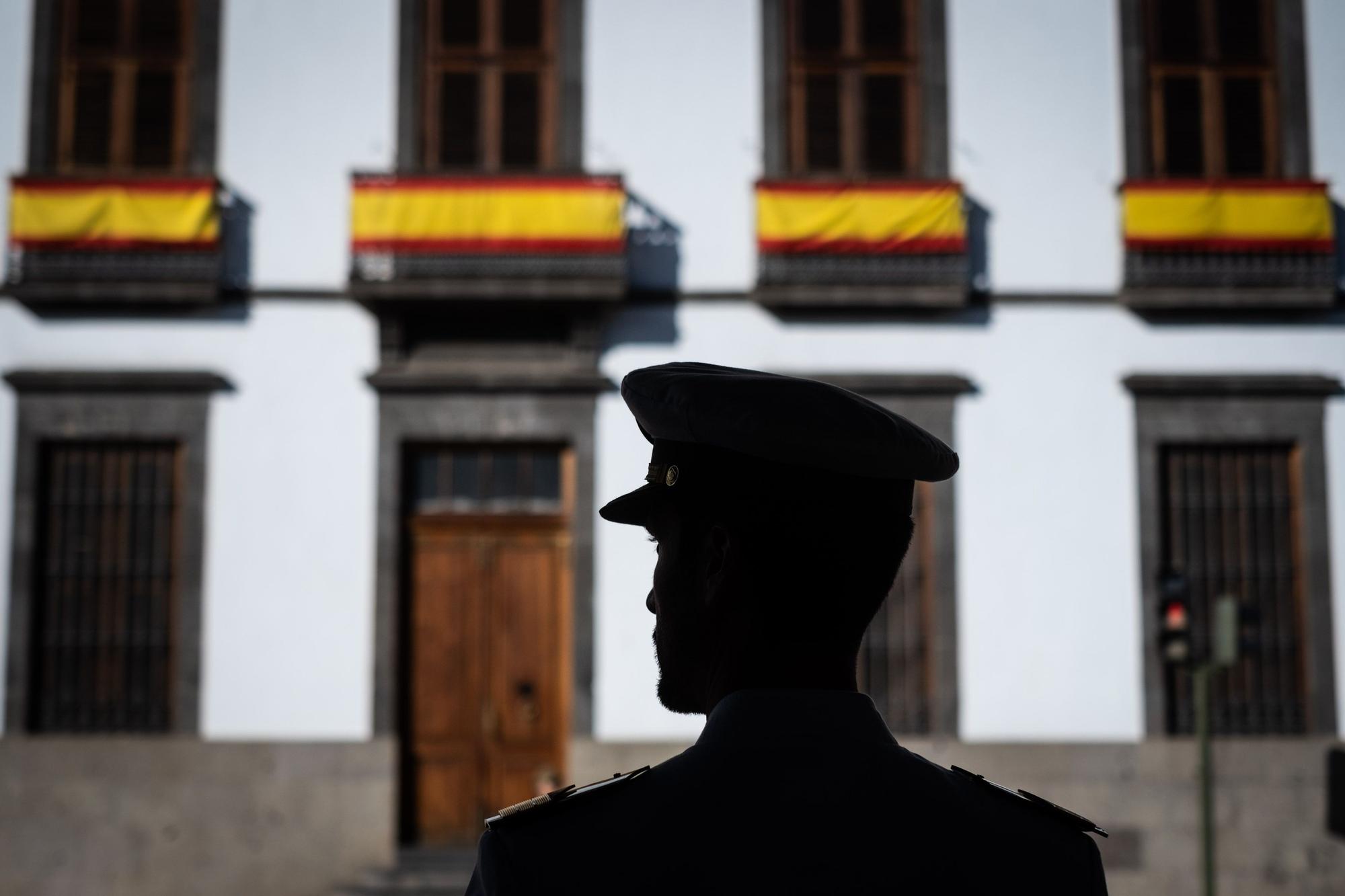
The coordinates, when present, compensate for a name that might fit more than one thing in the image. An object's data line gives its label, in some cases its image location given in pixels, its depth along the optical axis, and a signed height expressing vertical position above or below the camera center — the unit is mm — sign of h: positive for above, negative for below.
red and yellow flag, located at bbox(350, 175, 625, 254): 11164 +2613
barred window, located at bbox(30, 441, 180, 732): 11266 -256
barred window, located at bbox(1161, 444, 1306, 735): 11492 -82
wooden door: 11398 -871
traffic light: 10469 -454
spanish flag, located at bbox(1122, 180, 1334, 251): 11539 +2684
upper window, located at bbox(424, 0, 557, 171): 11844 +3859
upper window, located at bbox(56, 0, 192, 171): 11766 +3820
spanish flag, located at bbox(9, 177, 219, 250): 11352 +2670
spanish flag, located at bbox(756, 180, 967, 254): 11414 +2629
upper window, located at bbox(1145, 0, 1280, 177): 11992 +3873
